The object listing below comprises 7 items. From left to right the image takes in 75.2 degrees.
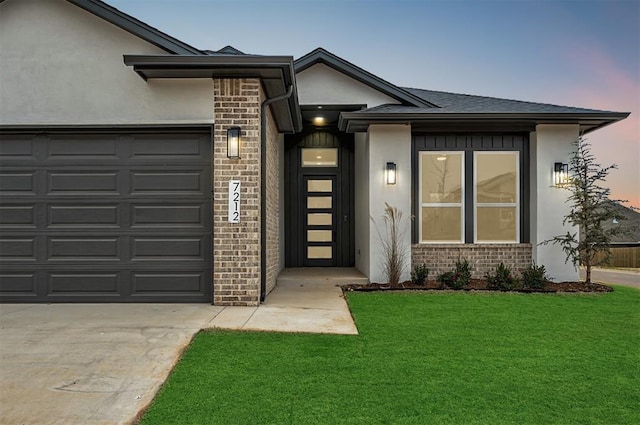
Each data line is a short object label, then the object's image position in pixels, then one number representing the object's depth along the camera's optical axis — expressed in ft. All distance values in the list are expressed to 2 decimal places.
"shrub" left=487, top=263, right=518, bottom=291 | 23.56
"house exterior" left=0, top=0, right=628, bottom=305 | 18.84
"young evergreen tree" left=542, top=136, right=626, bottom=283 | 24.50
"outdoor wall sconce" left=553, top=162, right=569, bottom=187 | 26.16
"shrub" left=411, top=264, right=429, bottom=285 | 24.98
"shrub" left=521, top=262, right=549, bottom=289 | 23.82
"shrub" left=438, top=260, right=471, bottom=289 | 23.81
